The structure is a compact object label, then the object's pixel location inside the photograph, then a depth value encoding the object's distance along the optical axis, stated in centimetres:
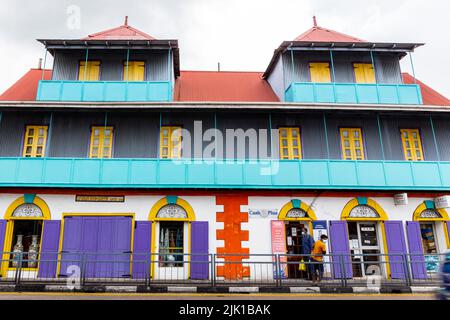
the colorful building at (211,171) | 1498
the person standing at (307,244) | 1392
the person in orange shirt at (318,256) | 1273
